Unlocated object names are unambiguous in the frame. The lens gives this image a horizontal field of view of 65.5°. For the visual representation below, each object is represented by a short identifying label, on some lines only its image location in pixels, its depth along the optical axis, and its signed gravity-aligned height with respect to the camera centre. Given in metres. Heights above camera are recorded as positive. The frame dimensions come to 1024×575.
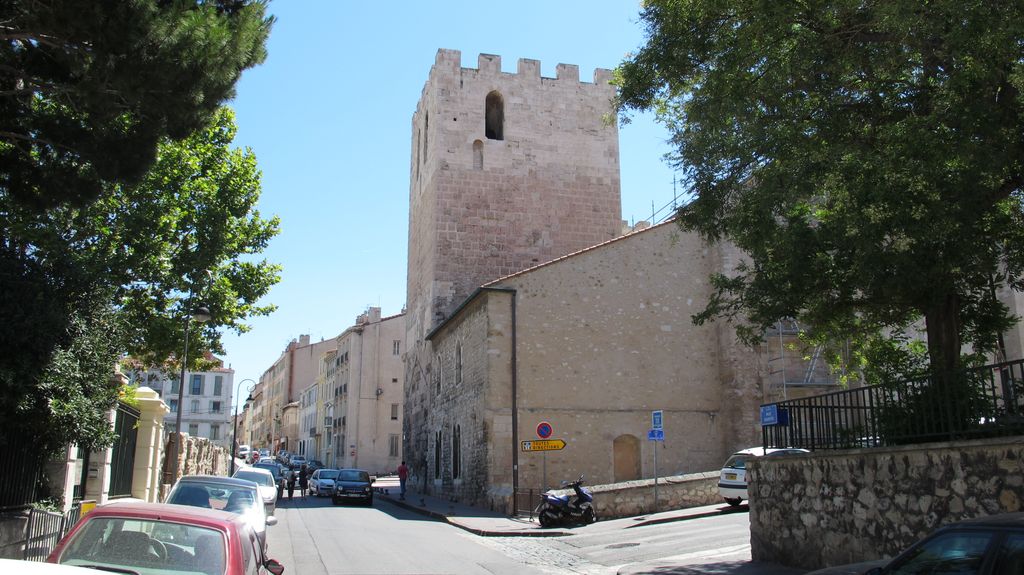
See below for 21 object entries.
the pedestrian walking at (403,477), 31.69 -1.19
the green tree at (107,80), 8.70 +4.27
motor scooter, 19.20 -1.46
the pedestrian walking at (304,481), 36.80 -1.56
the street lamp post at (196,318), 19.17 +3.15
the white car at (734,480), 18.89 -0.78
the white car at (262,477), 18.20 -0.75
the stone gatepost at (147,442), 18.95 +0.11
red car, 5.26 -0.64
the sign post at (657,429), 19.25 +0.42
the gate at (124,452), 16.58 -0.12
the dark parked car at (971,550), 4.54 -0.62
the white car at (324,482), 32.00 -1.42
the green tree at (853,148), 8.78 +3.66
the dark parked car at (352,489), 28.78 -1.50
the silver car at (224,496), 10.50 -0.66
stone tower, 34.62 +12.05
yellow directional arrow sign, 21.12 +0.04
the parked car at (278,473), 33.37 -1.14
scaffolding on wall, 26.14 +2.57
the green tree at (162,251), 11.43 +4.98
